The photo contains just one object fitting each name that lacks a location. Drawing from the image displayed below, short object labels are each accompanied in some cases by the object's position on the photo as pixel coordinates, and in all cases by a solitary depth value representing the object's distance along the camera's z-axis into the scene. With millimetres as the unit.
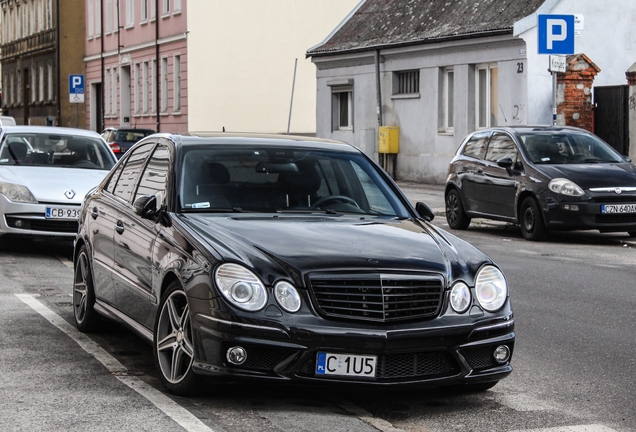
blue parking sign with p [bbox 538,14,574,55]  20188
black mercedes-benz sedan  6109
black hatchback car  16438
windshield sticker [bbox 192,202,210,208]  7289
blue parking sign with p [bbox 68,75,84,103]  39156
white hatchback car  14000
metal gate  26000
